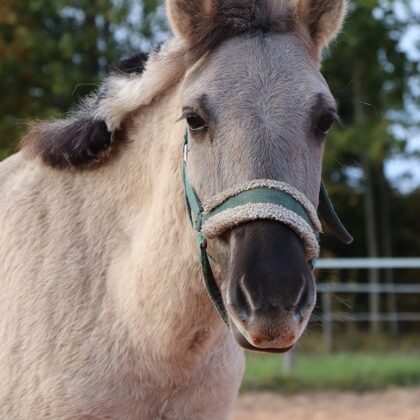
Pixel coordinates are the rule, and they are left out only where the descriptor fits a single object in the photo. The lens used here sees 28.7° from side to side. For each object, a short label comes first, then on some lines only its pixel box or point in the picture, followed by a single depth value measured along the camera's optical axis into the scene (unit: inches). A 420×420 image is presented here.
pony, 111.6
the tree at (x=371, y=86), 703.1
